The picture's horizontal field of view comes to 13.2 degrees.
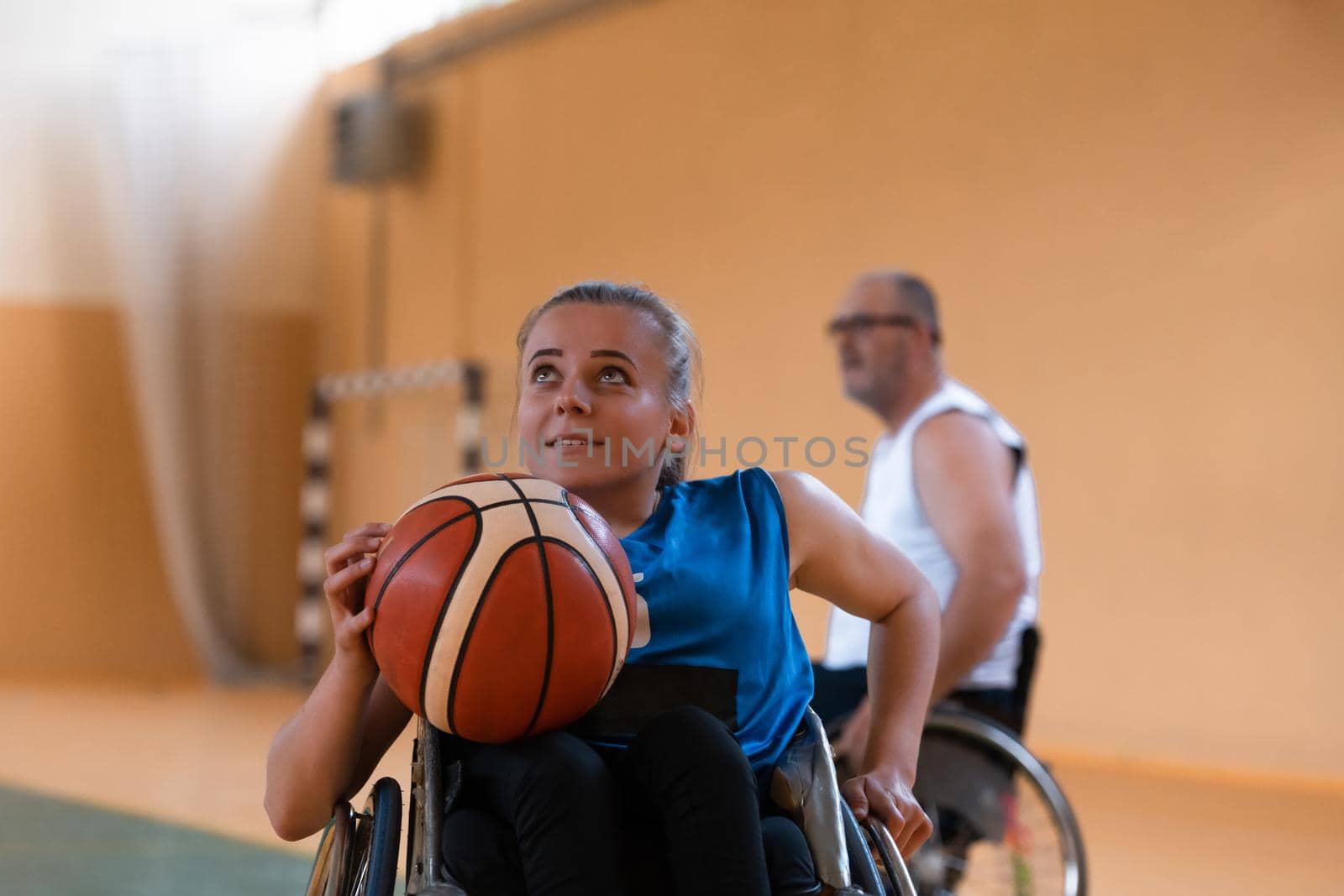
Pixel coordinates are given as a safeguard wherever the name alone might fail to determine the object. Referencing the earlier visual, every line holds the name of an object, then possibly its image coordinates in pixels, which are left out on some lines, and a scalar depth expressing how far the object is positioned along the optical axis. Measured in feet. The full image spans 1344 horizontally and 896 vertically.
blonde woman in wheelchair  19.24
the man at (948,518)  23.10
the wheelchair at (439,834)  19.41
